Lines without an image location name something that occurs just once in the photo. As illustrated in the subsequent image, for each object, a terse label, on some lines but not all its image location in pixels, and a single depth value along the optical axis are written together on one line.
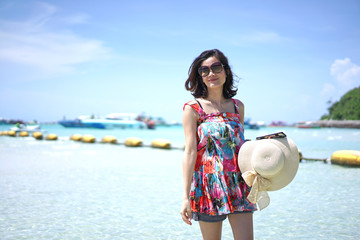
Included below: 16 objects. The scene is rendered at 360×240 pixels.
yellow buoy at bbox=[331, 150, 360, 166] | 10.38
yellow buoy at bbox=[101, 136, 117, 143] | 21.47
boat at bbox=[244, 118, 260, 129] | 76.56
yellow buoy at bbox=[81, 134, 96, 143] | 22.38
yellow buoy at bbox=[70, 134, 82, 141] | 23.87
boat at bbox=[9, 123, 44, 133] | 36.78
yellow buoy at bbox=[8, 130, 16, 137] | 33.01
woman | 2.16
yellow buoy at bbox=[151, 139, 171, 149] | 17.45
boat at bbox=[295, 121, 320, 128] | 97.14
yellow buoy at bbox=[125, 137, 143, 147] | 18.98
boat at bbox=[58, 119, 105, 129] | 69.75
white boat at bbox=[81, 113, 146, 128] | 69.44
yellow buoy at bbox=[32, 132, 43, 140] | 26.03
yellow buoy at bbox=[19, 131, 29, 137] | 31.25
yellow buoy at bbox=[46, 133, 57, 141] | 25.12
